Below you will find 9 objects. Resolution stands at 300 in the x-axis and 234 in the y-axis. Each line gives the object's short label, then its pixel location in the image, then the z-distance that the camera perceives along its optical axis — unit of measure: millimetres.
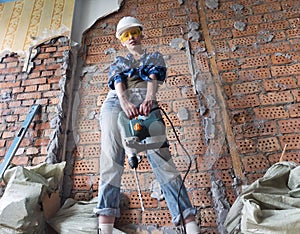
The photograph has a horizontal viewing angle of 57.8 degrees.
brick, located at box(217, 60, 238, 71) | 1312
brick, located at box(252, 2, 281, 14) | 1442
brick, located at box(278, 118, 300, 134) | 1148
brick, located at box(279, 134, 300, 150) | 1117
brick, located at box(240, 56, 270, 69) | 1303
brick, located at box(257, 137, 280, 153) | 1125
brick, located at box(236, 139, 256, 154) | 1134
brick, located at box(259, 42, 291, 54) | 1324
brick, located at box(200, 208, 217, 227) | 1008
